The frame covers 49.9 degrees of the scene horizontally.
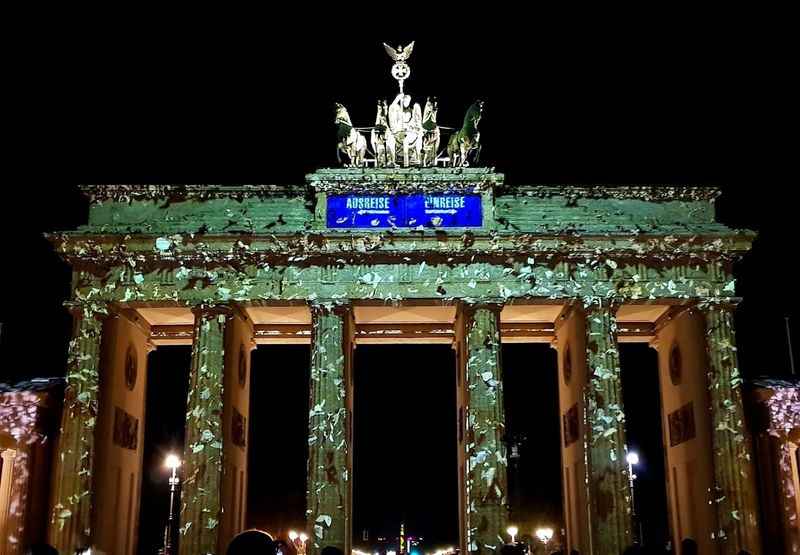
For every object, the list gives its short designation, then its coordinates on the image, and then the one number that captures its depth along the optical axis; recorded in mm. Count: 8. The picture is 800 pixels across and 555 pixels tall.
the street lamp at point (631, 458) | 27062
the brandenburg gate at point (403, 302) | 26484
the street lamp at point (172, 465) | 30769
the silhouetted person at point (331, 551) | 9672
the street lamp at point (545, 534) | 47594
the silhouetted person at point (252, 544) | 5523
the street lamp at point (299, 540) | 43588
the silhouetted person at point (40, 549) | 7750
